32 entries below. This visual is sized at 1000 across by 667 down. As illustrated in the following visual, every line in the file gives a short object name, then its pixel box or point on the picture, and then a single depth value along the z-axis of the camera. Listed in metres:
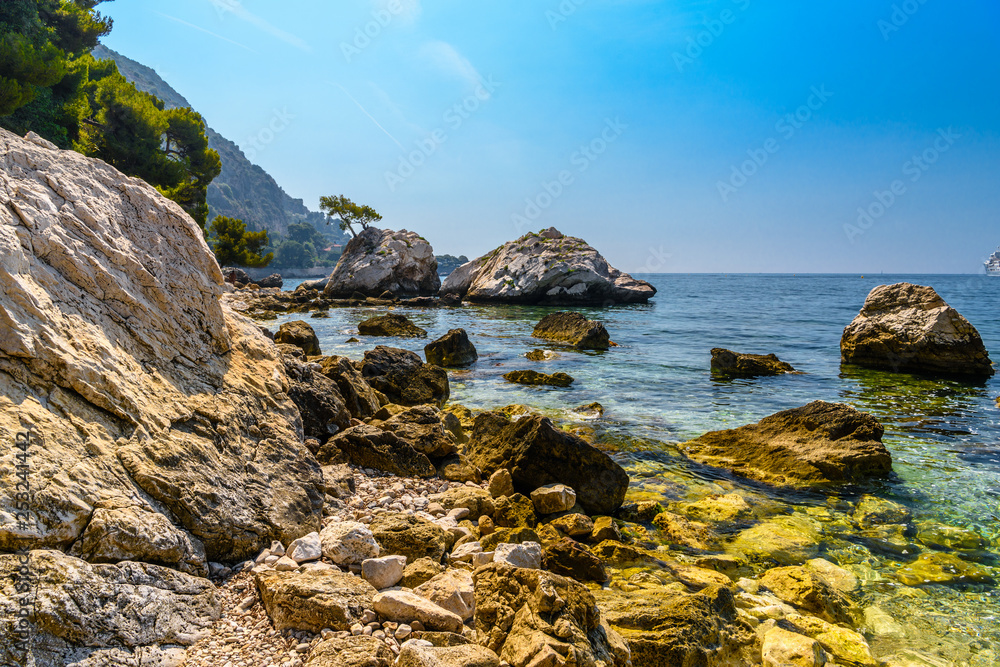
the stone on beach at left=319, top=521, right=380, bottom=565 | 4.41
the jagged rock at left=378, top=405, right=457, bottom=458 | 7.95
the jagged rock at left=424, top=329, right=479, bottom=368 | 18.56
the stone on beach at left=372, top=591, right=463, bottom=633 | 3.64
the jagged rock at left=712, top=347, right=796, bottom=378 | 17.19
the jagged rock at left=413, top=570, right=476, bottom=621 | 3.84
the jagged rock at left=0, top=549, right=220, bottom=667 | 2.74
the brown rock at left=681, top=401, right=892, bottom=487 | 8.25
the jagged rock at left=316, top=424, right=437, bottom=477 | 7.30
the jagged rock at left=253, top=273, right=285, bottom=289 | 67.61
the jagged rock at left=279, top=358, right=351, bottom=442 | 7.66
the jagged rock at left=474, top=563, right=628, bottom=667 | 3.32
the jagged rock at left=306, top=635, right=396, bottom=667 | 3.14
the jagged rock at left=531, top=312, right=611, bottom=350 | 23.19
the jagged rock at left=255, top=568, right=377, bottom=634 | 3.54
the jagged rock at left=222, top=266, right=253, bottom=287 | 54.35
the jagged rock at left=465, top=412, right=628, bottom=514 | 6.99
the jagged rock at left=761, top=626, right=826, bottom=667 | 4.04
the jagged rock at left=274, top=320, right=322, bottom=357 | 16.89
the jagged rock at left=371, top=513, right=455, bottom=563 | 4.74
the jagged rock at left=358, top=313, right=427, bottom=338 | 26.22
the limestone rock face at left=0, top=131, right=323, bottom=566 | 3.52
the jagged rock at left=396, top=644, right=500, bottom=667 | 3.14
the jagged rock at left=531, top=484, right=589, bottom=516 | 6.52
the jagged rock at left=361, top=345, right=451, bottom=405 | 12.13
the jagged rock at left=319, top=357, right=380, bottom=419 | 9.48
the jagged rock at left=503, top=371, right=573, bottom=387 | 15.63
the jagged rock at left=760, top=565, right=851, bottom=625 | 4.82
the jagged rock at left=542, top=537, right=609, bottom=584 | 5.02
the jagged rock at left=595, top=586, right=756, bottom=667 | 3.86
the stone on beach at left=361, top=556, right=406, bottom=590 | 4.20
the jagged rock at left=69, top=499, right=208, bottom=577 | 3.31
